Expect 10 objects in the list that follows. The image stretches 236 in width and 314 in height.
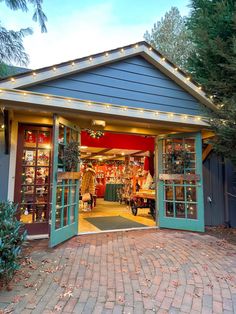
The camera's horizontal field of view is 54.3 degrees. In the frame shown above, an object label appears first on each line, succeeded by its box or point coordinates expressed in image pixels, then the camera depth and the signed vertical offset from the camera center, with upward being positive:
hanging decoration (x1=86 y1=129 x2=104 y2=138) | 5.33 +1.13
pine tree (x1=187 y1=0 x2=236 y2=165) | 4.51 +2.53
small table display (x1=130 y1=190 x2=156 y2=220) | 6.79 -0.62
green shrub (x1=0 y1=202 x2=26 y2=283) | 2.34 -0.69
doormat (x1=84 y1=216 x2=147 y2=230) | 5.43 -1.08
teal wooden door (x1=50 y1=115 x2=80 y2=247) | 3.87 -0.24
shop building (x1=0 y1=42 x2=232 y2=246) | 3.93 +1.19
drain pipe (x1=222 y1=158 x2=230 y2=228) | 5.66 -0.39
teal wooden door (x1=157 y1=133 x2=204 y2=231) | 5.00 -0.07
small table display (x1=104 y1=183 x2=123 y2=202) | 11.88 -0.58
